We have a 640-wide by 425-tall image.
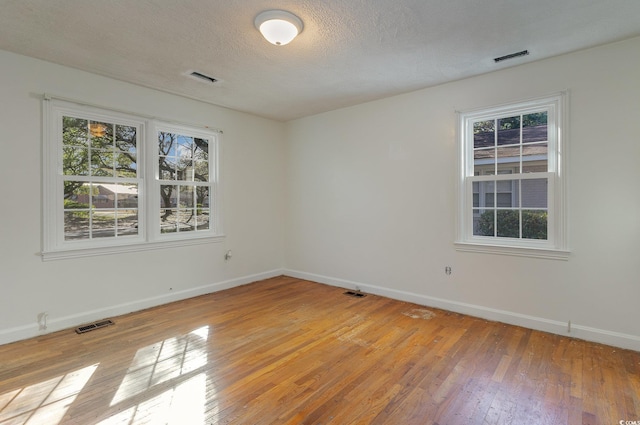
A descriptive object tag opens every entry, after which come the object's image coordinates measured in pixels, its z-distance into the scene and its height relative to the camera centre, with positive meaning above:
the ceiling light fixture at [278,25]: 2.31 +1.46
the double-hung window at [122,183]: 3.22 +0.35
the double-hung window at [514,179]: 3.11 +0.35
